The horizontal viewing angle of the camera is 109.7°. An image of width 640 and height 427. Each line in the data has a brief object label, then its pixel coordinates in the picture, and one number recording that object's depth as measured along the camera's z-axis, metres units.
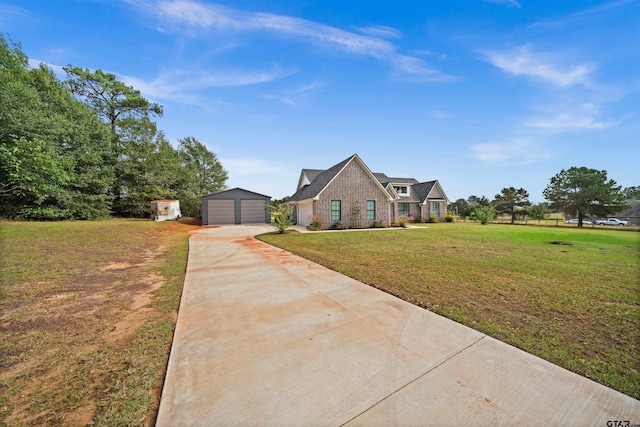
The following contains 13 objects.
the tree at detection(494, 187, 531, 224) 29.89
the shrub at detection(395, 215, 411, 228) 19.02
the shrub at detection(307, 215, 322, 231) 16.28
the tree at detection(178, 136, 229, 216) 30.72
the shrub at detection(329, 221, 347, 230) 16.88
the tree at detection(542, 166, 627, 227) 22.97
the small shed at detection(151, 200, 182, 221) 20.62
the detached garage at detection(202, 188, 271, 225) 21.30
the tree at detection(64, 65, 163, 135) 21.97
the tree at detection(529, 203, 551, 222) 30.30
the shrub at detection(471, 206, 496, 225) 24.78
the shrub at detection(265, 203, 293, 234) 13.80
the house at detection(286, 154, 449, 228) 16.91
